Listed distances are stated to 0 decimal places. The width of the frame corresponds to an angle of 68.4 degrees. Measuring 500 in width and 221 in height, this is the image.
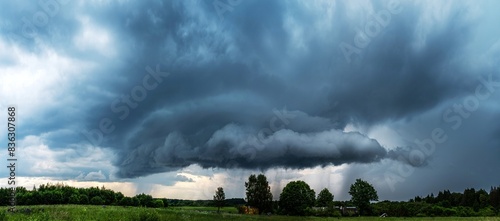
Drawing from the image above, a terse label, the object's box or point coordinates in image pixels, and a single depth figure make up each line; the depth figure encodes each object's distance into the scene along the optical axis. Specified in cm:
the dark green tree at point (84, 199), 8784
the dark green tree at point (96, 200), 9186
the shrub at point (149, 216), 3495
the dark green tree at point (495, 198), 13700
